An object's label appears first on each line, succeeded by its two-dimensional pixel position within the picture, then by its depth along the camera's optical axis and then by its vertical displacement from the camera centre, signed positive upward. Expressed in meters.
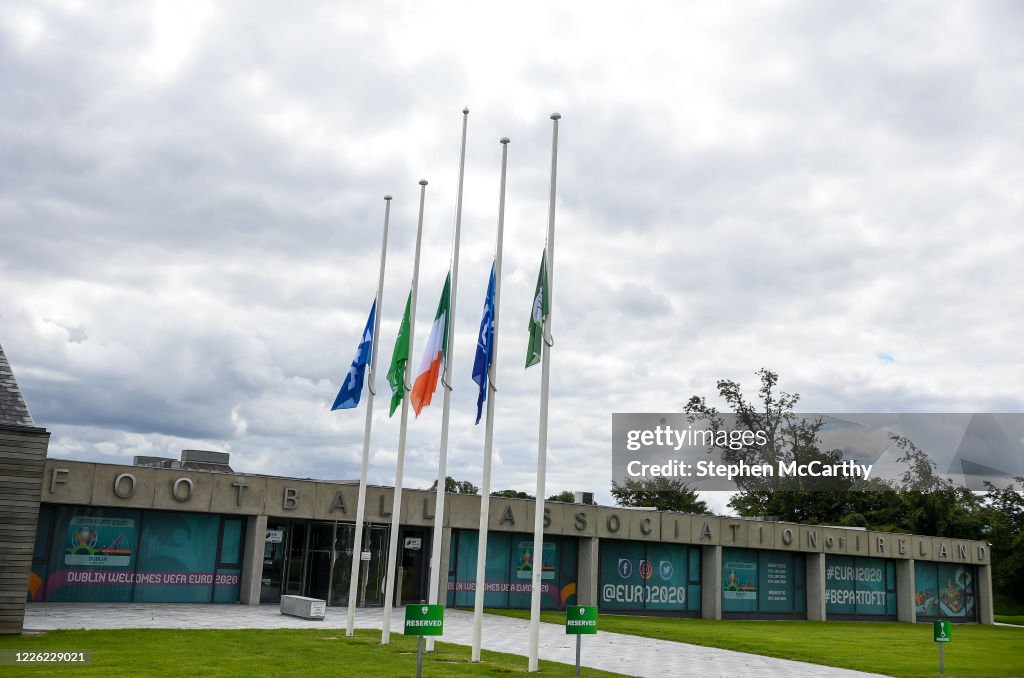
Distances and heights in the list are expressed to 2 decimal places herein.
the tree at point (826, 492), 68.62 +3.74
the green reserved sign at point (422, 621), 15.77 -1.73
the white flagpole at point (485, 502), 18.12 +0.43
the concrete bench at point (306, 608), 25.52 -2.59
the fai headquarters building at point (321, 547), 26.54 -0.92
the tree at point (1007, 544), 67.44 +0.34
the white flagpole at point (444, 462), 19.34 +1.28
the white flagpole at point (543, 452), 17.11 +1.41
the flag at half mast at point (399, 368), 21.14 +3.46
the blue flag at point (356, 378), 21.73 +3.29
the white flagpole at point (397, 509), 20.42 +0.23
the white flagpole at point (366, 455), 21.92 +1.50
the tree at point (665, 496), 76.75 +3.01
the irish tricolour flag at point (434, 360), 20.05 +3.52
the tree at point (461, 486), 83.71 +3.33
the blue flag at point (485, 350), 18.84 +3.55
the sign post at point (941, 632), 20.19 -1.88
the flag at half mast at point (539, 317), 18.22 +4.14
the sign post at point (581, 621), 16.86 -1.69
